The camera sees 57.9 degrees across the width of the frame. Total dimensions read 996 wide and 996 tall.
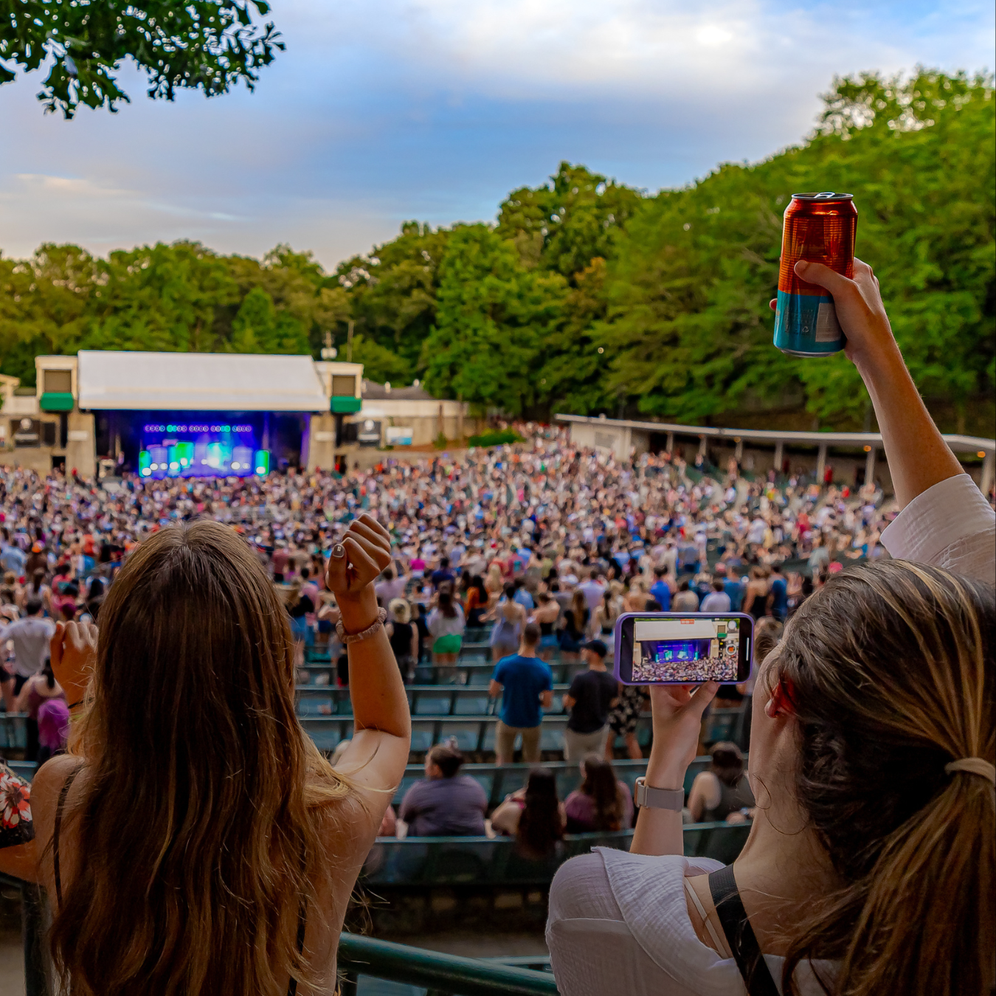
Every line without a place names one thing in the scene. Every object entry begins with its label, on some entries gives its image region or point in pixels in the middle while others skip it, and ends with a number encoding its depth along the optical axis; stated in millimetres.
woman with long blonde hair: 1242
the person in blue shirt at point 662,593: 9148
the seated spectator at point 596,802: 4672
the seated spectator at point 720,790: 4836
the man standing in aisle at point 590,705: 5742
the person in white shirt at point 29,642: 7047
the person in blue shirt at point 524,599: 9328
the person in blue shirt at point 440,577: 10651
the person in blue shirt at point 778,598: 9633
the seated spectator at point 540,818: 4551
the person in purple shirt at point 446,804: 4691
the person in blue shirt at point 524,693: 5863
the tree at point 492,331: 47562
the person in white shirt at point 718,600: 8219
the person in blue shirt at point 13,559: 12648
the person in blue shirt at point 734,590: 10195
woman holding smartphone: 928
